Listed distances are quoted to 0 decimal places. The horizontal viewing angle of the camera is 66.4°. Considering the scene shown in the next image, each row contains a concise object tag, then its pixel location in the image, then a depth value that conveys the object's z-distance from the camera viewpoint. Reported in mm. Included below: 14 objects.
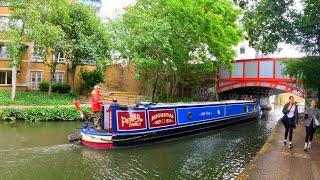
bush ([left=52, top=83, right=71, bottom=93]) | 18858
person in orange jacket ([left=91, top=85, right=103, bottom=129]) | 9234
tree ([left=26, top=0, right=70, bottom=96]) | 14728
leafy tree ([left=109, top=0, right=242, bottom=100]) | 15634
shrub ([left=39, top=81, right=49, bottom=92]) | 18896
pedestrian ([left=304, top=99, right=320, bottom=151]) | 7593
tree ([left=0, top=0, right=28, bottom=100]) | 14499
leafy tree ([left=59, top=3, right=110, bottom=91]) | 16493
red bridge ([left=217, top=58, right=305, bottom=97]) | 19106
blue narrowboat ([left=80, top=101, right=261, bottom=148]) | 8776
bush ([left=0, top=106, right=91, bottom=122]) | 12820
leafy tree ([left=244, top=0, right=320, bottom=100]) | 8415
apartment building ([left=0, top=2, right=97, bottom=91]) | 19154
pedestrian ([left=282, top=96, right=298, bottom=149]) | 7755
